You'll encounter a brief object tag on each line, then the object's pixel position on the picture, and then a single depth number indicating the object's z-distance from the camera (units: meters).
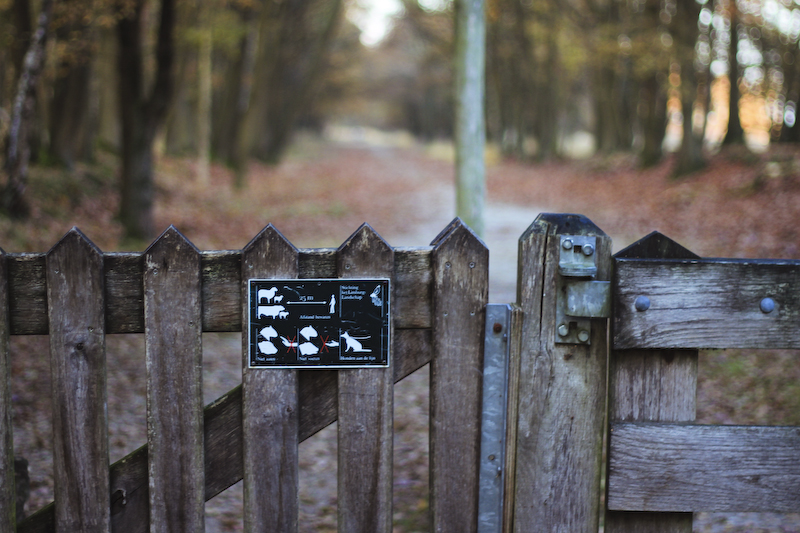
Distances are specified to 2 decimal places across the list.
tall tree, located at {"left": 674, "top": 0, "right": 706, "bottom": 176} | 20.86
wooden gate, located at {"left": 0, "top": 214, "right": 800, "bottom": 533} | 2.19
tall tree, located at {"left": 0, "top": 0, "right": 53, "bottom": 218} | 10.53
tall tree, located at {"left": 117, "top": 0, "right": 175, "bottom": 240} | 12.19
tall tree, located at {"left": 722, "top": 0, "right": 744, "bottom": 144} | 21.28
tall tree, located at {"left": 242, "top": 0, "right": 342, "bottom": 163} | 26.23
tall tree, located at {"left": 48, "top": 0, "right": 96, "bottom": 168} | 14.70
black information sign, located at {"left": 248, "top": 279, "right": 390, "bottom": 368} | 2.23
